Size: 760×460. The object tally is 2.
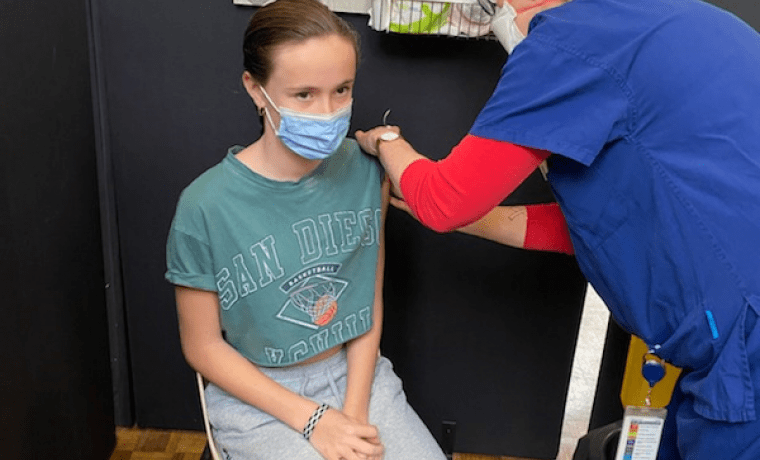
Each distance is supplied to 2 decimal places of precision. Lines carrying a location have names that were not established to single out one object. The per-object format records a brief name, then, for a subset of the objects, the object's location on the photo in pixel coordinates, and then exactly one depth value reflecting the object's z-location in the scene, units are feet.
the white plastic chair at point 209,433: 4.48
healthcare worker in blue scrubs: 3.23
